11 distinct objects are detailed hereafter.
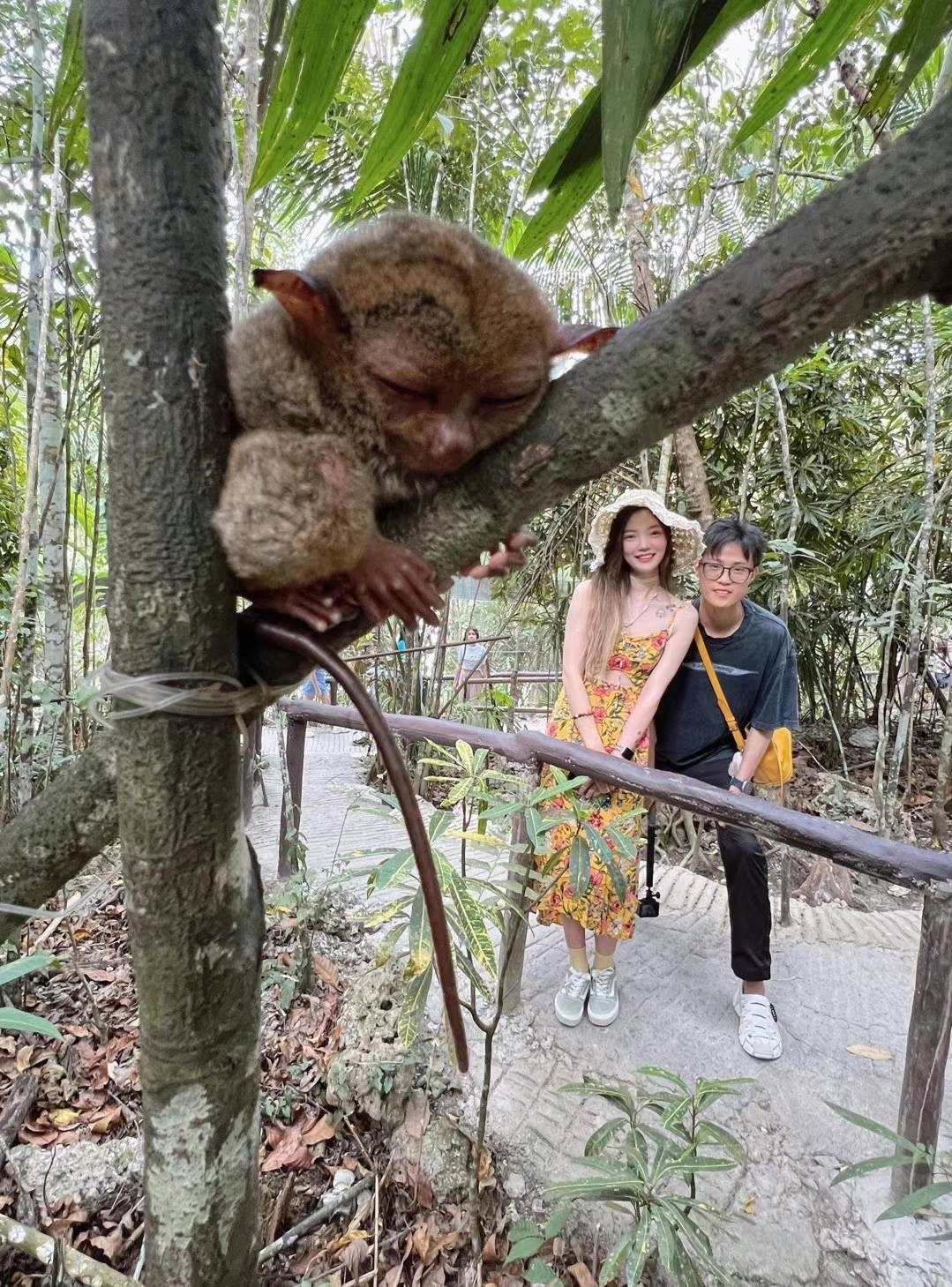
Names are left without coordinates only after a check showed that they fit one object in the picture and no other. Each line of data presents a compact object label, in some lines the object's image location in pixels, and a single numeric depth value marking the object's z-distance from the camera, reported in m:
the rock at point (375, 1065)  2.40
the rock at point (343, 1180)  2.16
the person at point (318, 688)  8.58
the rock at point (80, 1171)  1.99
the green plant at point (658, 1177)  1.48
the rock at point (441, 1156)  2.15
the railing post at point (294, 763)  4.07
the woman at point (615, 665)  2.88
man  2.90
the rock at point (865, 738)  7.29
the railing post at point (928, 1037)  2.03
